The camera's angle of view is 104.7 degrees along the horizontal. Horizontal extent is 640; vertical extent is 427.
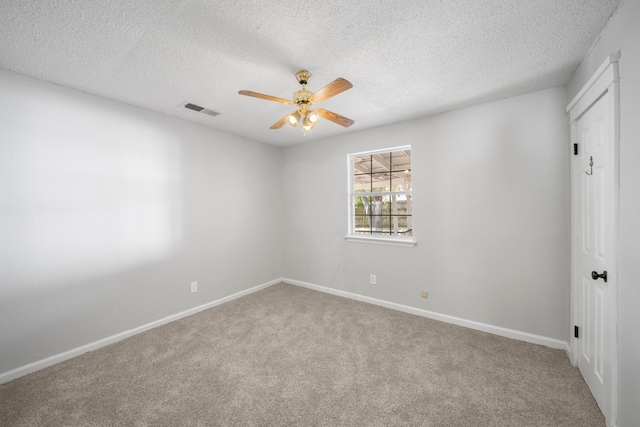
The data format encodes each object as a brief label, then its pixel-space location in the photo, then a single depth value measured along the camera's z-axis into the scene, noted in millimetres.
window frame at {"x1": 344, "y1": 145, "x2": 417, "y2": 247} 3305
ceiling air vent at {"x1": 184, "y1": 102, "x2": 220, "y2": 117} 2754
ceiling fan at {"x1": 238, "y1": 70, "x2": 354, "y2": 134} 1806
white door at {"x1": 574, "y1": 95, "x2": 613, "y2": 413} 1602
